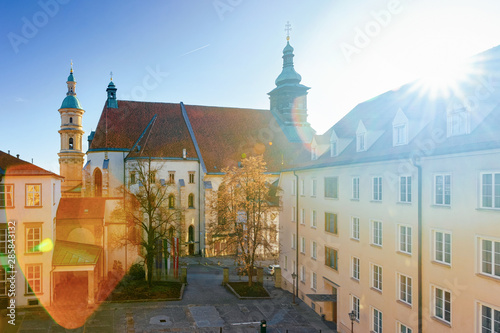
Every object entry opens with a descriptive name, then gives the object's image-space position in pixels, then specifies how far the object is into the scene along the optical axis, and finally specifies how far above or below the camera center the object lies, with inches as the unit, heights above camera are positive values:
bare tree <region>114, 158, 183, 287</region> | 1190.8 -151.7
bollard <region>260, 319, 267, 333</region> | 864.9 -336.1
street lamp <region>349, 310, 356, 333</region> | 800.9 -293.7
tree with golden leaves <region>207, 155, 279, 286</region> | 1256.8 -116.8
